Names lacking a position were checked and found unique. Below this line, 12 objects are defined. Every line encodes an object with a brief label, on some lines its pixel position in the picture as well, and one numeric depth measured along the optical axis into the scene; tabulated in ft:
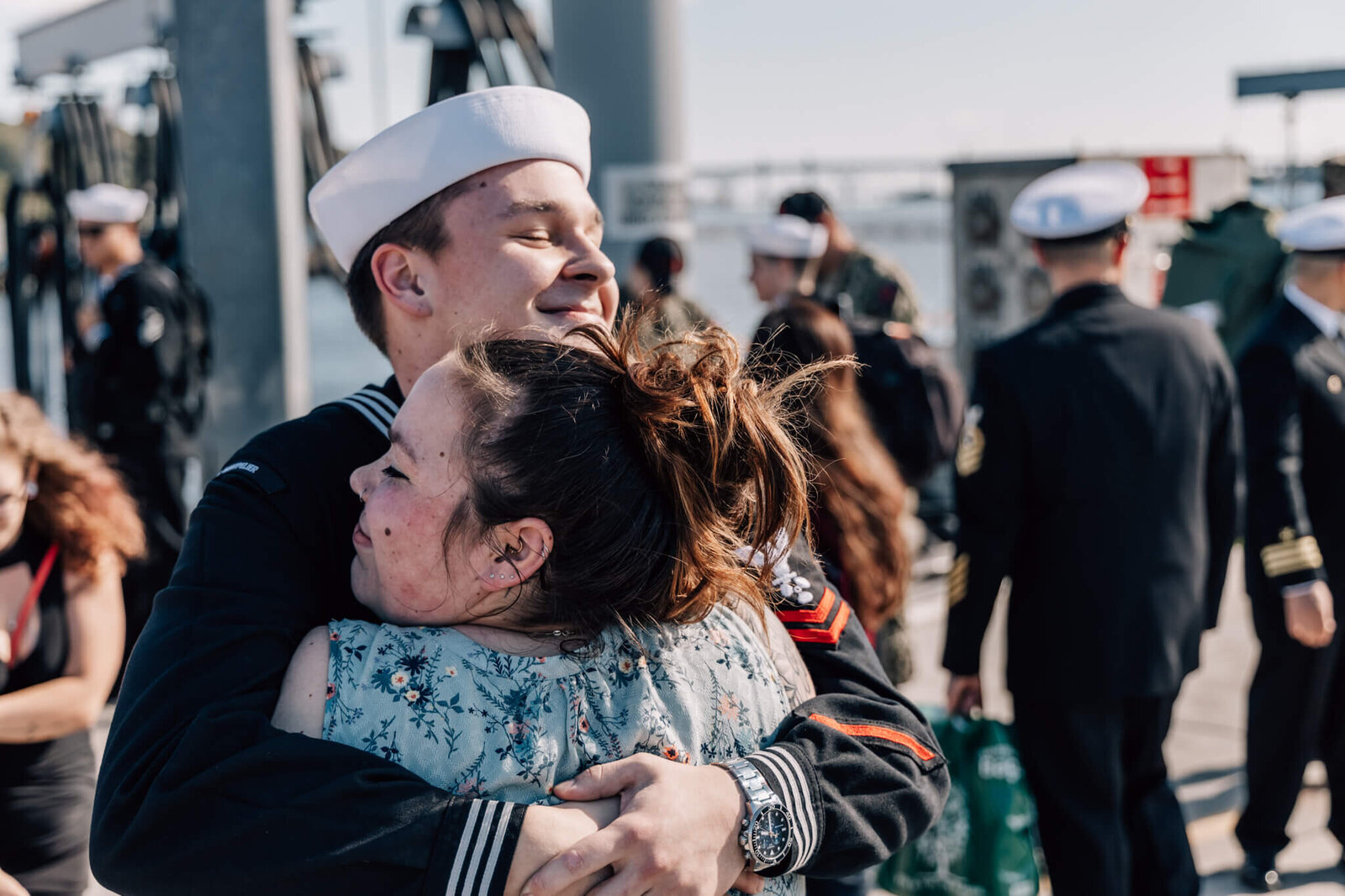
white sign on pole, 15.88
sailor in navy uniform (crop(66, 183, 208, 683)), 19.69
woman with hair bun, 3.97
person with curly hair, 8.01
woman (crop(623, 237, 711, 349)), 16.33
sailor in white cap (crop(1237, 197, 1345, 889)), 12.43
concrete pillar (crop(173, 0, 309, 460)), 13.44
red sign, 24.50
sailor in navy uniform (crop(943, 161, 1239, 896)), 10.59
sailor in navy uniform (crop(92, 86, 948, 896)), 3.84
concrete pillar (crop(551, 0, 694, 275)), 15.16
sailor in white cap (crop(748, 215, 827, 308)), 13.99
